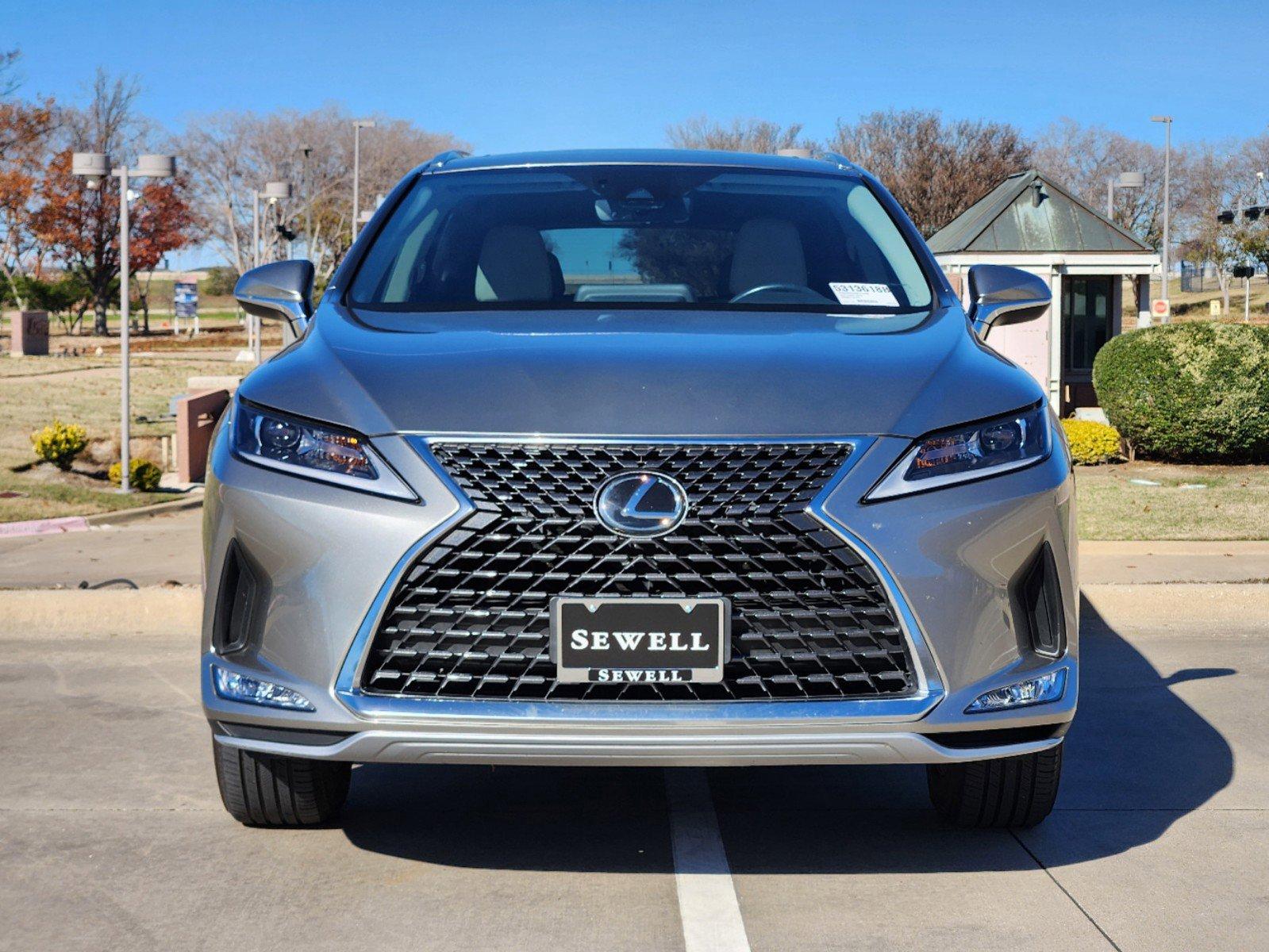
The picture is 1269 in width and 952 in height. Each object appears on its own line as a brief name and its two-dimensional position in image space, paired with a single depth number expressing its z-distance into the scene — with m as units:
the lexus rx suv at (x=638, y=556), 3.21
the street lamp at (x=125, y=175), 19.47
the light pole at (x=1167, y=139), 56.37
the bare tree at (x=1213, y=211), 69.19
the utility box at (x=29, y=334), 42.72
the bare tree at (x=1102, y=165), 83.94
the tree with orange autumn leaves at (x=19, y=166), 55.16
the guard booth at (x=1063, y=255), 28.22
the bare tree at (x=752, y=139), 73.38
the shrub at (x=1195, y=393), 16.66
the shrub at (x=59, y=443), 18.95
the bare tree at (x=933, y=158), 65.00
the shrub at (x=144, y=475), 18.16
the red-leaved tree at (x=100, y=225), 59.47
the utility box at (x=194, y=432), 20.52
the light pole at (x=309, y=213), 73.38
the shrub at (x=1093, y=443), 17.64
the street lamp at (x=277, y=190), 33.66
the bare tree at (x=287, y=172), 75.00
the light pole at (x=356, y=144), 53.56
